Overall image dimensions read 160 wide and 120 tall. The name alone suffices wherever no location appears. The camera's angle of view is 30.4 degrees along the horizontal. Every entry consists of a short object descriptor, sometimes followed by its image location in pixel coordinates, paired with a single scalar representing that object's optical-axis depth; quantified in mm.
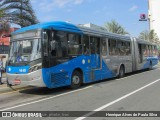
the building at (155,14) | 118062
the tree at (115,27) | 71062
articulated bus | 12097
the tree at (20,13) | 22594
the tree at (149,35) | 81688
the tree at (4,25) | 22562
